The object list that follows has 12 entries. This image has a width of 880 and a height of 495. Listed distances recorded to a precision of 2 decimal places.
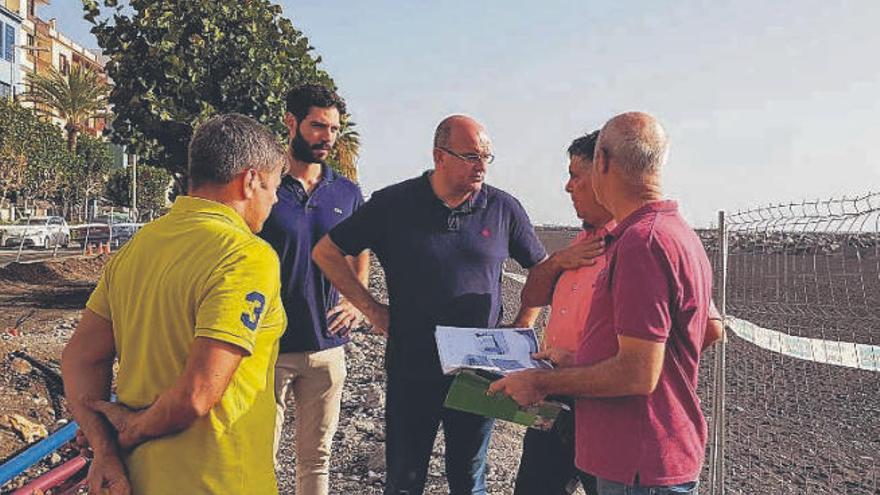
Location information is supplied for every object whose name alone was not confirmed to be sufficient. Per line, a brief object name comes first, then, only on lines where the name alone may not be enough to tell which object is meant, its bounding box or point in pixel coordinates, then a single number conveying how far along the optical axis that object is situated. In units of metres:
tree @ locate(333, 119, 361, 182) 20.99
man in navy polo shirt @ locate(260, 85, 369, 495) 4.07
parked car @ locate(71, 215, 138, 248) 33.19
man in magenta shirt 2.38
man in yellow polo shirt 2.17
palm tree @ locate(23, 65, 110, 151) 50.31
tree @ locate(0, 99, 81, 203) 40.31
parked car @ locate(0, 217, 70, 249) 34.18
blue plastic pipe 4.34
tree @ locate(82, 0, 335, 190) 12.42
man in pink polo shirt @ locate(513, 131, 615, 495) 3.27
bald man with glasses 3.76
